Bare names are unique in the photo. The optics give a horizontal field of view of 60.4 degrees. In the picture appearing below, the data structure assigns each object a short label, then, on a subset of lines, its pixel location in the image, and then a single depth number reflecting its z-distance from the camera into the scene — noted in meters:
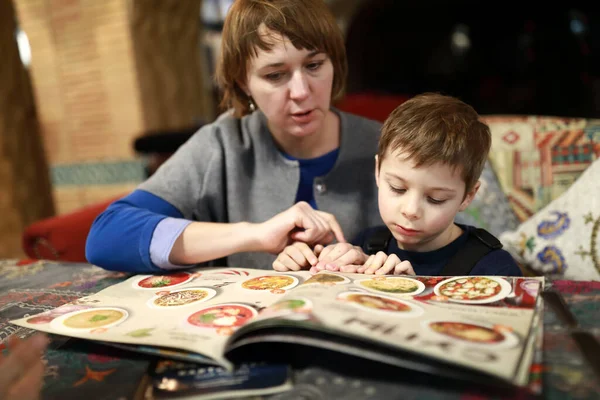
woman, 1.03
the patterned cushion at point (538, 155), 1.53
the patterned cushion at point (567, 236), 1.28
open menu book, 0.55
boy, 0.89
